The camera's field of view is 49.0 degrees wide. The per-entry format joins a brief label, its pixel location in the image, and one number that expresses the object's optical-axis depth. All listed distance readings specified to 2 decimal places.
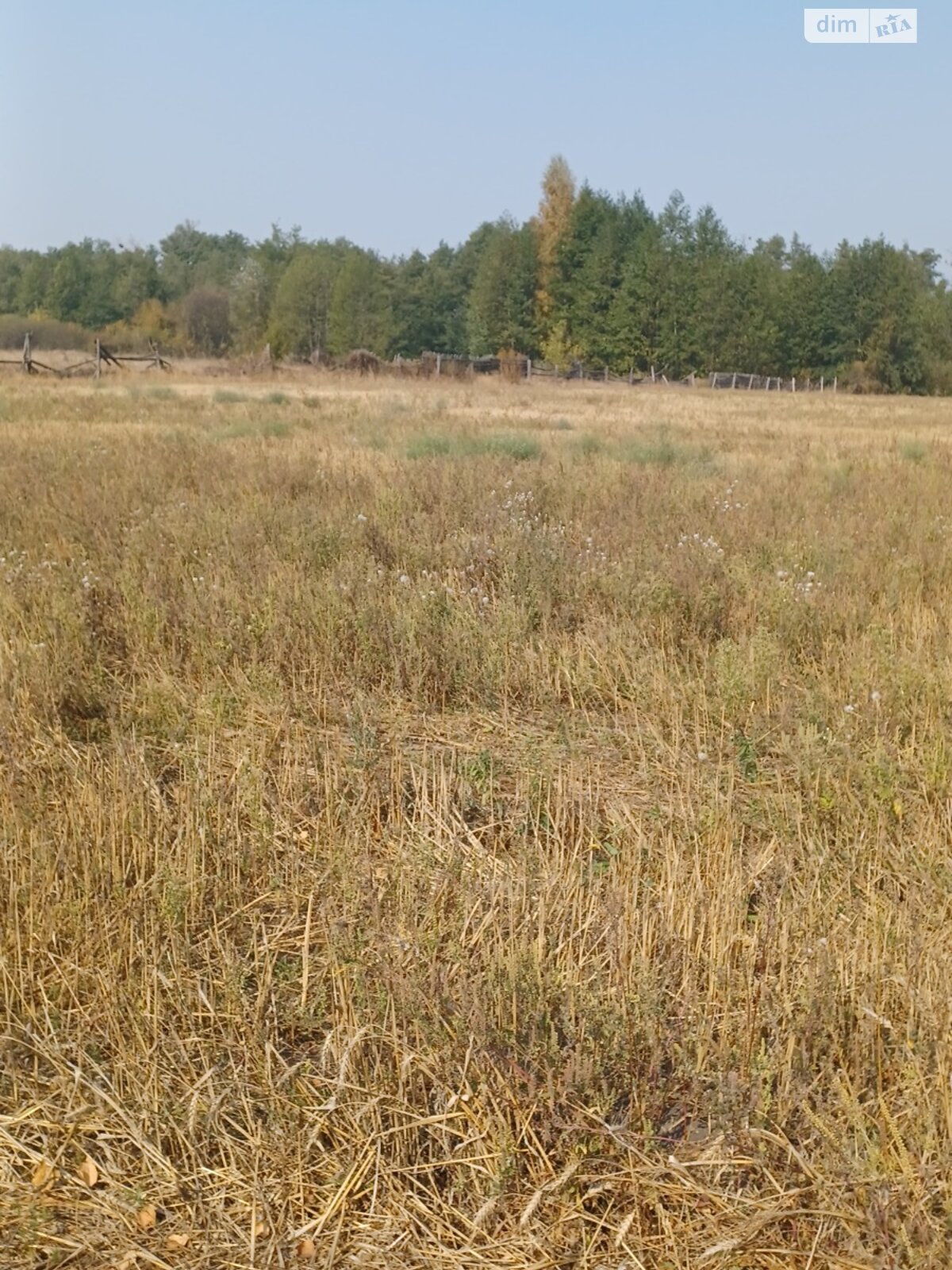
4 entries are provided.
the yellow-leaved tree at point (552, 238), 68.56
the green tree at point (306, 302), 76.19
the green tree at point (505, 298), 71.38
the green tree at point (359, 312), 74.50
